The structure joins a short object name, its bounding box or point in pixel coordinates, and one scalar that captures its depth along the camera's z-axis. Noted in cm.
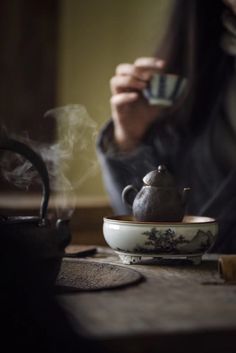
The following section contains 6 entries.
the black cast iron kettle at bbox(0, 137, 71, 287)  91
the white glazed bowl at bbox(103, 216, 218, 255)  107
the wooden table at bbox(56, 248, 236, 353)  78
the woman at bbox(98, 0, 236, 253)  162
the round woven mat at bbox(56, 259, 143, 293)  98
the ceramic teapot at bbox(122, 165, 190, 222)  110
